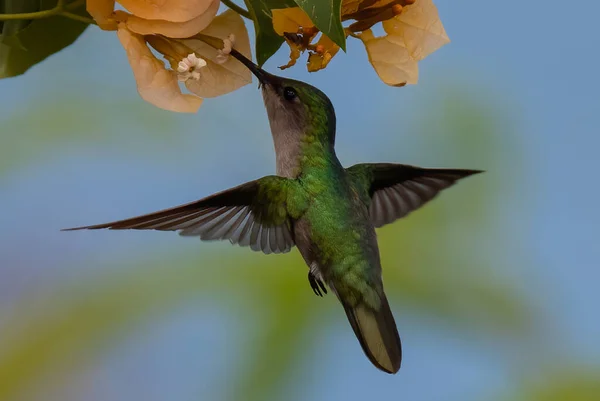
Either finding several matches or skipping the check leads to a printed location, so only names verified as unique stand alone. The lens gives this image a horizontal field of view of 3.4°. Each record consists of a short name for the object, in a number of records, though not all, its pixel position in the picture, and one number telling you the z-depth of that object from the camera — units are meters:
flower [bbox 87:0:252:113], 2.07
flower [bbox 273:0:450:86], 2.08
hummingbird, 2.13
